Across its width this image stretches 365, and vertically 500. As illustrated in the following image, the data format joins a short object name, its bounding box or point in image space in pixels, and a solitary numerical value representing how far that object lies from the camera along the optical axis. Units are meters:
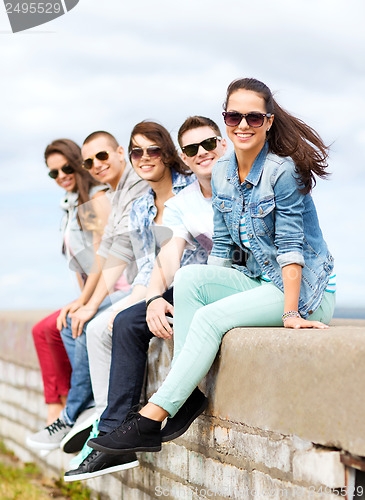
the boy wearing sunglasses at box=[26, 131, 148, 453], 4.46
